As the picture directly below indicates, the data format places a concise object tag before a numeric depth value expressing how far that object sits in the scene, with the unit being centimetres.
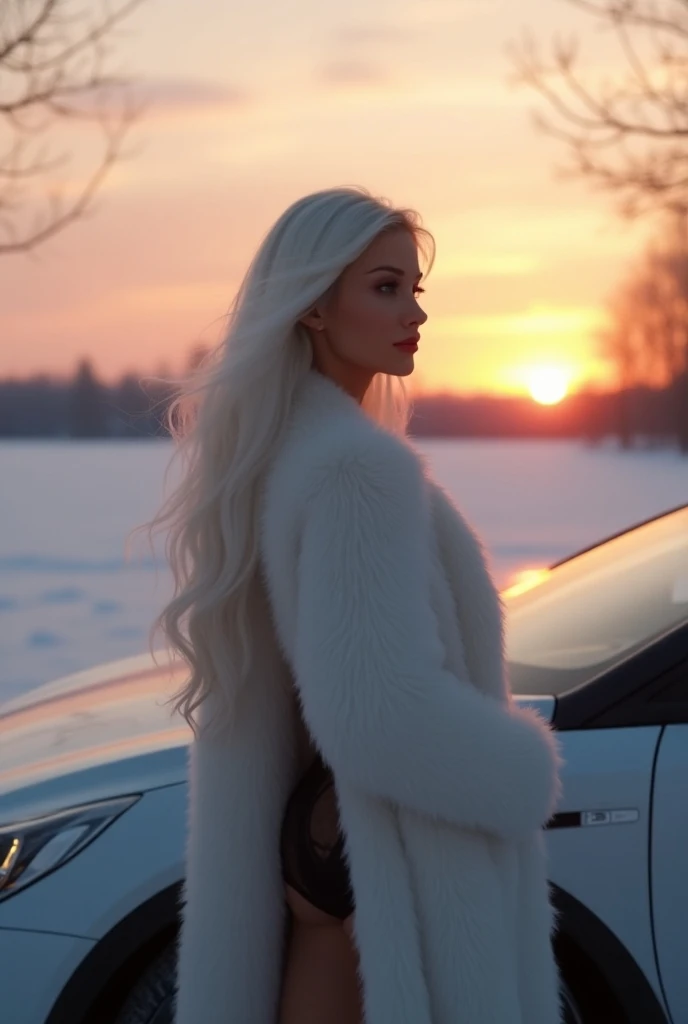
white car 278
